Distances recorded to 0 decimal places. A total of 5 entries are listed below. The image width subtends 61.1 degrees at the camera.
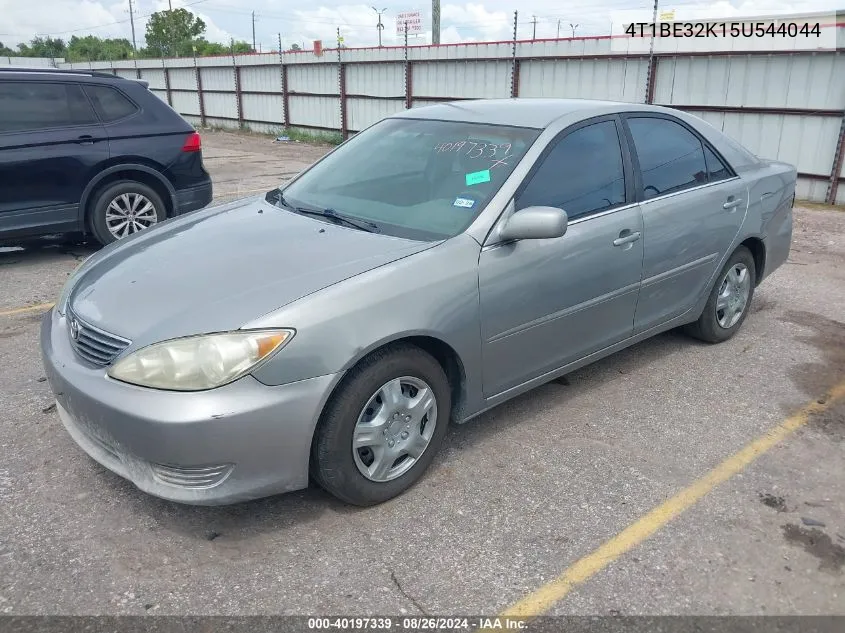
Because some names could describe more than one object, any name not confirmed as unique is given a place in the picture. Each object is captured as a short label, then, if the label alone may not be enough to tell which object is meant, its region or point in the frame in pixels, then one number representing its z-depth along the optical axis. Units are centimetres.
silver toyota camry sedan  260
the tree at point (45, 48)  9278
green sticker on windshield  347
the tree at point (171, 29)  7548
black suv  650
